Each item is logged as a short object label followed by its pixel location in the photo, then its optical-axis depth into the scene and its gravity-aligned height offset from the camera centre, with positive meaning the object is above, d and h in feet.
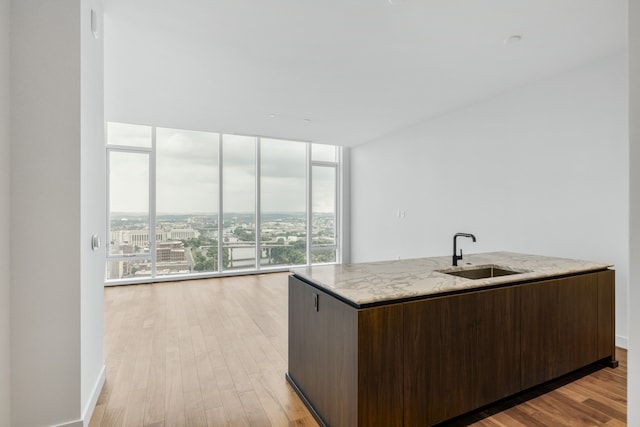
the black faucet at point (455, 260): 7.97 -1.20
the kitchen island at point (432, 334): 4.99 -2.29
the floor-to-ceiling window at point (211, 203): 18.15 +0.54
